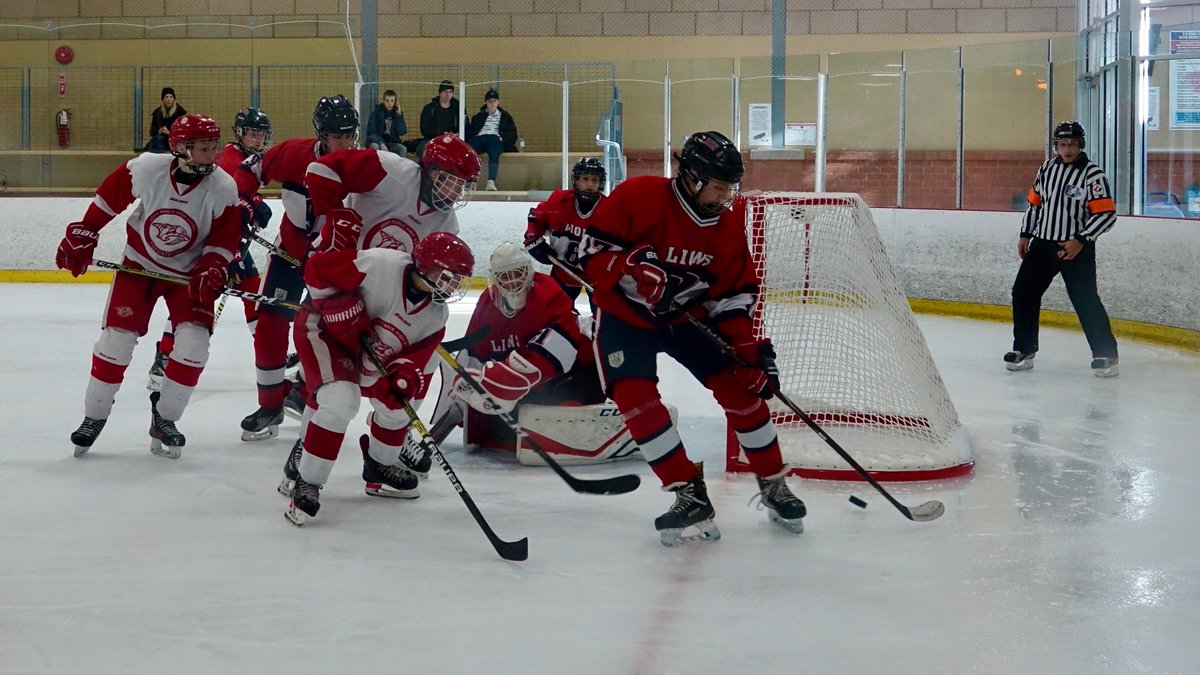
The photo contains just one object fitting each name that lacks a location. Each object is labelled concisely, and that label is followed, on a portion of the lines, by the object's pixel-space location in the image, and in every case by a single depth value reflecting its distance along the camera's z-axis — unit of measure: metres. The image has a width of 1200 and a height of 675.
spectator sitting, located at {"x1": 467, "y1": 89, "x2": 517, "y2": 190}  19.48
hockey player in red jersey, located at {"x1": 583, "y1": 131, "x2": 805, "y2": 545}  6.03
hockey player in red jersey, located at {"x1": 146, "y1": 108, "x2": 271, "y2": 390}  8.98
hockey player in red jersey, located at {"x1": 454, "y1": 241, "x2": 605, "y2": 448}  7.45
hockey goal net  7.98
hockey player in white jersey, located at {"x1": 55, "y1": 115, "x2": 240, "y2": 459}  7.79
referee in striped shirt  11.52
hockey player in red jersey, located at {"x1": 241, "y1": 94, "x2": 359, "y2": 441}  8.27
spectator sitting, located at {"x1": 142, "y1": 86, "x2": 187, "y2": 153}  20.28
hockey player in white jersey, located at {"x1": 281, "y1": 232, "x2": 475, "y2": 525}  6.26
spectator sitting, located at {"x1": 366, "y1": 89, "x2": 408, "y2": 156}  19.67
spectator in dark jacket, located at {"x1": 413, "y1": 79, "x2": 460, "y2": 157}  19.64
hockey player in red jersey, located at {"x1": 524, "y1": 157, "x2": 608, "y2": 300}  9.37
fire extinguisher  20.42
